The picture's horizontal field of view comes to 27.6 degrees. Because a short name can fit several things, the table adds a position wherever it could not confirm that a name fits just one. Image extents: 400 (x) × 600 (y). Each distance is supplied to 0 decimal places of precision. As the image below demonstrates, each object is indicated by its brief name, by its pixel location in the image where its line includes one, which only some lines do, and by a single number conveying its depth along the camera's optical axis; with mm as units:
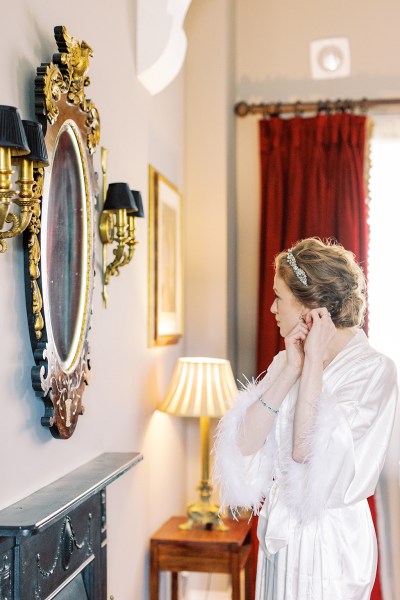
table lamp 3373
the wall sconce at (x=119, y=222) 2525
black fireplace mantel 1730
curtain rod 4070
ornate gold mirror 1944
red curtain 4043
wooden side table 3188
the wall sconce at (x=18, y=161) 1527
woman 2104
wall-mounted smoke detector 4191
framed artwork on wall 3314
